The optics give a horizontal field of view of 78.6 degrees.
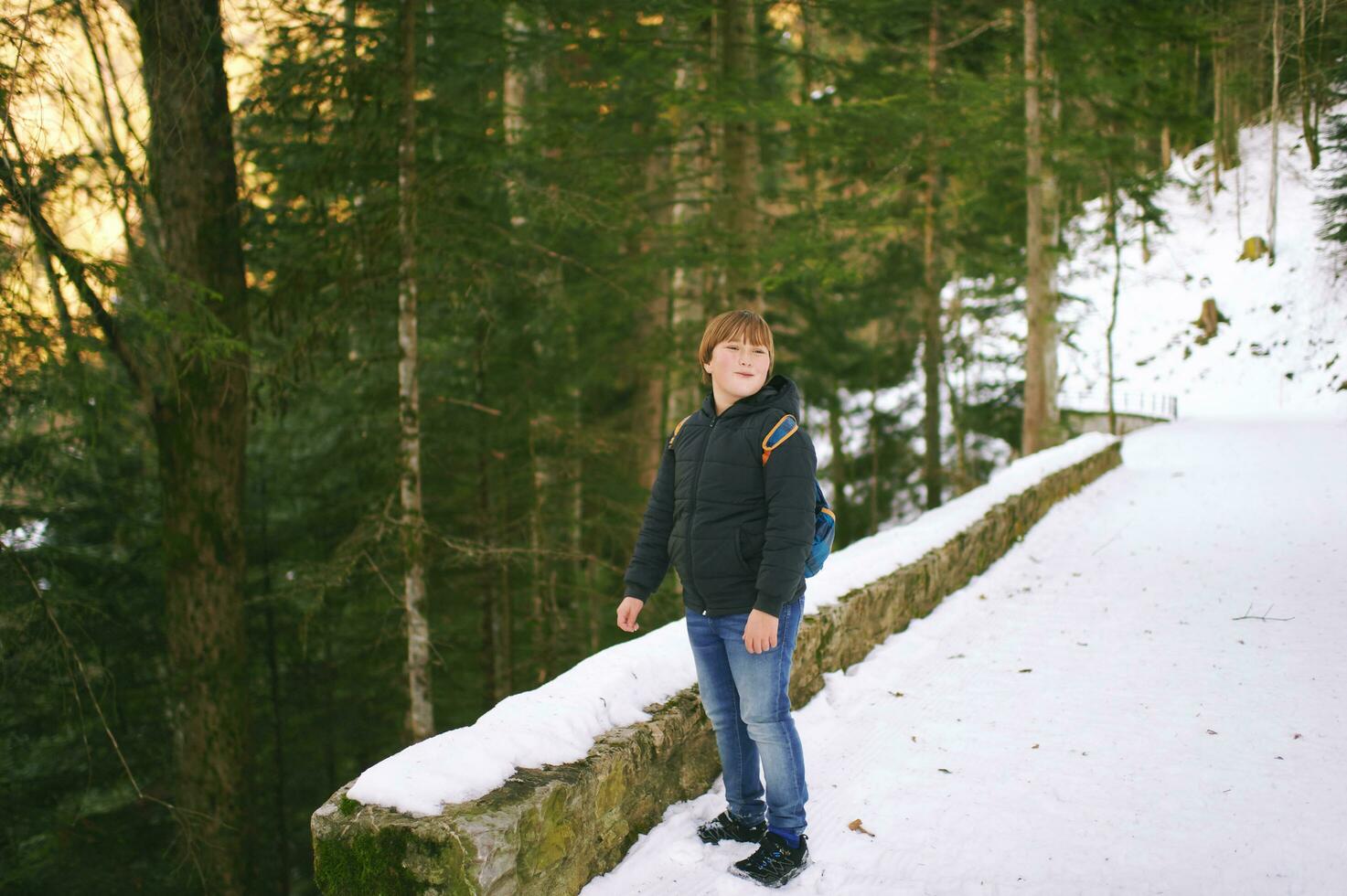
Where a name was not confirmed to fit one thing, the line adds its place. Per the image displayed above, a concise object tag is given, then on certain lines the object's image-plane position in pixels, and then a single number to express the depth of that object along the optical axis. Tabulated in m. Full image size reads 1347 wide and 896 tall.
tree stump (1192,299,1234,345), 23.22
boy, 2.46
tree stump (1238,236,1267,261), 20.57
